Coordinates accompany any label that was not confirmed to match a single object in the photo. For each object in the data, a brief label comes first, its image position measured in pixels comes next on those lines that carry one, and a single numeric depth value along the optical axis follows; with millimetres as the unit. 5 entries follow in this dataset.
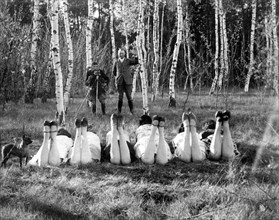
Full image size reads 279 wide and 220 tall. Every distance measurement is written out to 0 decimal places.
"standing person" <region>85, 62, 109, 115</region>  11513
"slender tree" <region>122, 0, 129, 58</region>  18016
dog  5719
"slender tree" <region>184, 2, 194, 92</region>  19953
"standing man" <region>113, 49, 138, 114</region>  10938
